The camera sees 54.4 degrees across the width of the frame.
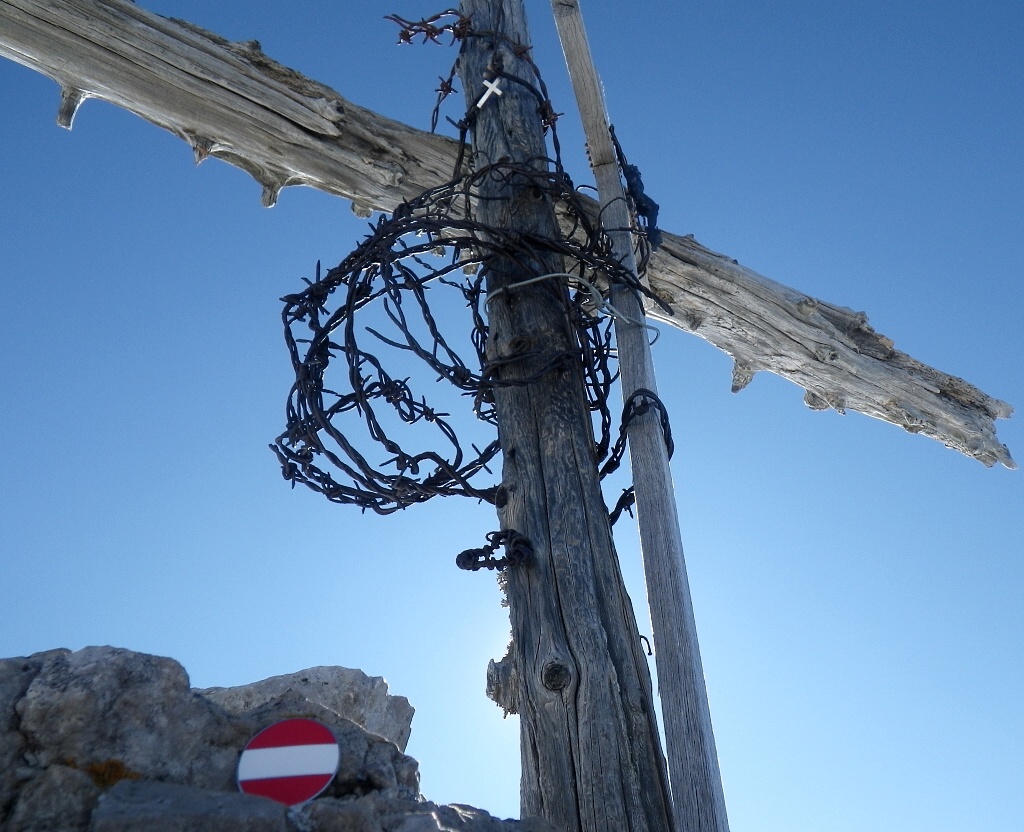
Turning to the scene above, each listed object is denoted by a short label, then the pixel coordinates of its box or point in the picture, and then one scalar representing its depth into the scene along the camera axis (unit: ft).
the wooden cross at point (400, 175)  12.42
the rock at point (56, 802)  5.76
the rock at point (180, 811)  5.47
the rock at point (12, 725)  5.94
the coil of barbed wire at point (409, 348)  10.35
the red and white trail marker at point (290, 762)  6.35
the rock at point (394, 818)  5.91
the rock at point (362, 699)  10.71
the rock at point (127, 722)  6.22
